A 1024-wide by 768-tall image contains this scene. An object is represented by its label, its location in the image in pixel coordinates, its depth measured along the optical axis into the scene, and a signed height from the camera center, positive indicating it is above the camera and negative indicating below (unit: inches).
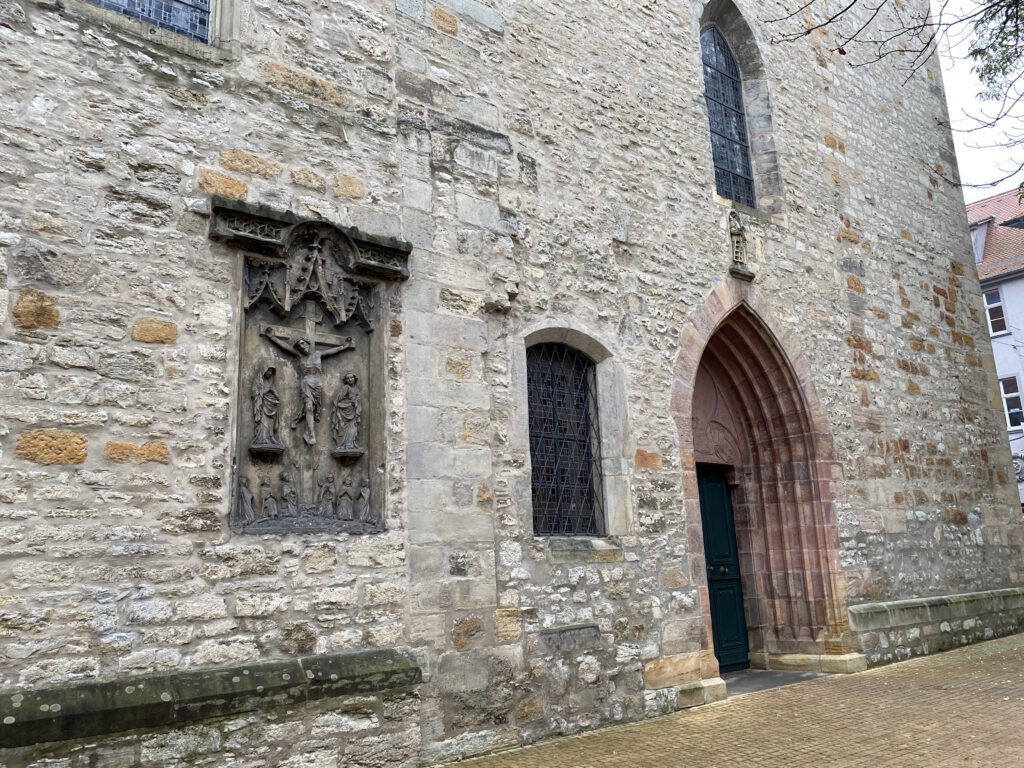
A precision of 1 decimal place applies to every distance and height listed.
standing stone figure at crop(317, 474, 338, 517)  187.8 +19.6
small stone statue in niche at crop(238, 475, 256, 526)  175.8 +17.3
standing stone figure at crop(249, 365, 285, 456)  179.8 +37.3
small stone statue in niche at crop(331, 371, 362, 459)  192.2 +37.8
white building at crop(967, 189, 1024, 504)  848.3 +259.4
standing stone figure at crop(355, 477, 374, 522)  192.5 +17.6
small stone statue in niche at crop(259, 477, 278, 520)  179.6 +18.2
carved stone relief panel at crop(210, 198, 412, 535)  181.6 +47.6
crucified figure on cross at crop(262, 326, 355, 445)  188.2 +47.9
